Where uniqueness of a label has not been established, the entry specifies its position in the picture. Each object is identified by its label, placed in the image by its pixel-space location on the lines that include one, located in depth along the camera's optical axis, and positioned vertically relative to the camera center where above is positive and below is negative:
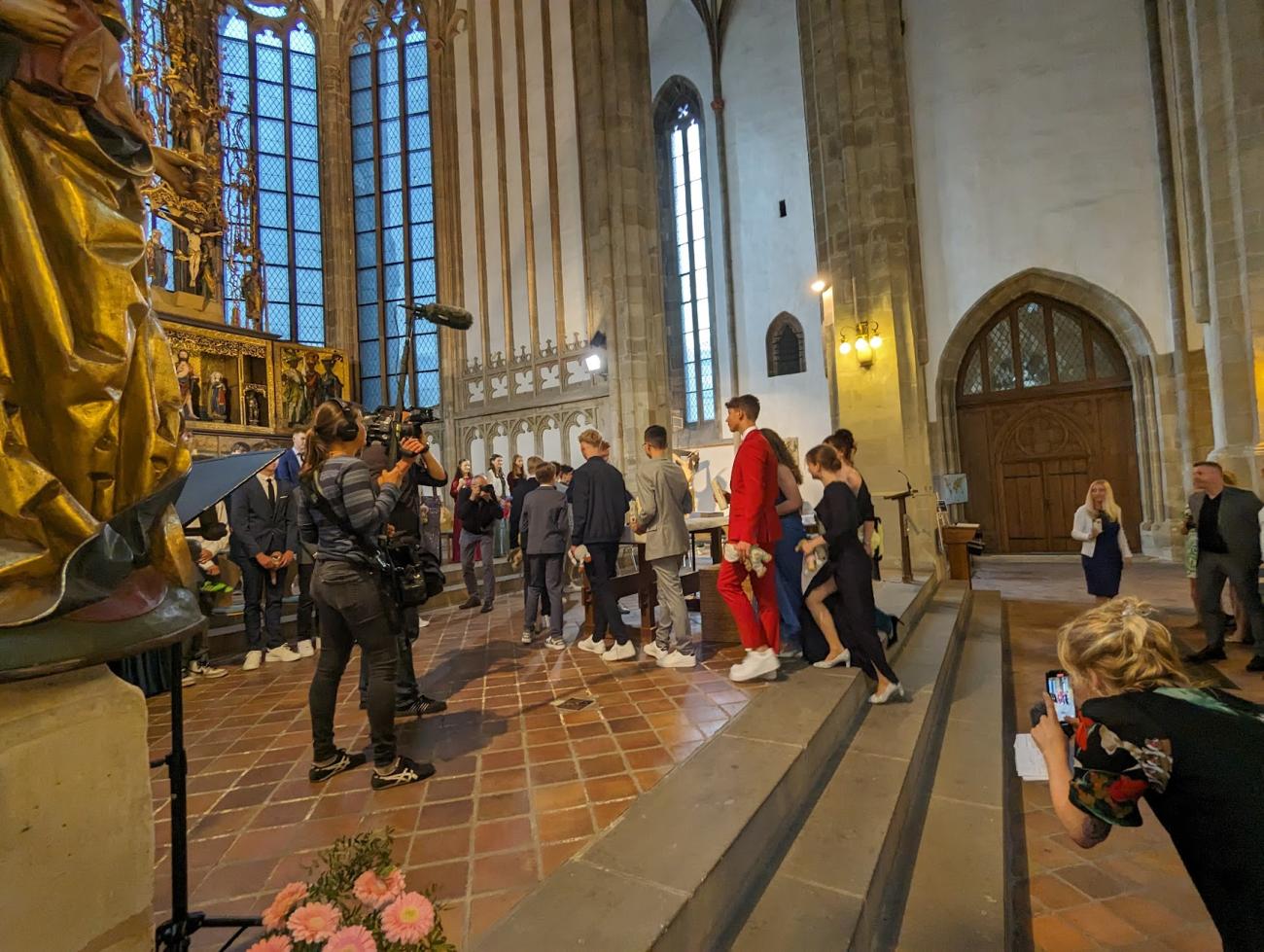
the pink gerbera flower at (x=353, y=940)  1.02 -0.69
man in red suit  3.66 -0.26
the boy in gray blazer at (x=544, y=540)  5.38 -0.29
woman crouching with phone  1.21 -0.58
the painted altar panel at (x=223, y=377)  11.10 +2.70
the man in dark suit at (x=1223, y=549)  4.66 -0.61
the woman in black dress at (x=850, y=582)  3.41 -0.51
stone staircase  1.65 -1.24
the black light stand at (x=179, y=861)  1.43 -0.77
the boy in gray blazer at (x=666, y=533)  4.40 -0.24
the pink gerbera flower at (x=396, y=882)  1.16 -0.68
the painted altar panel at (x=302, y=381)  12.85 +2.87
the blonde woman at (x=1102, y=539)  5.75 -0.59
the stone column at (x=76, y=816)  0.98 -0.48
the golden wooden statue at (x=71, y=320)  1.02 +0.37
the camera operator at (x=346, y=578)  2.60 -0.26
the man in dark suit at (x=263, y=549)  4.92 -0.23
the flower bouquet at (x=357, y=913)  1.05 -0.70
